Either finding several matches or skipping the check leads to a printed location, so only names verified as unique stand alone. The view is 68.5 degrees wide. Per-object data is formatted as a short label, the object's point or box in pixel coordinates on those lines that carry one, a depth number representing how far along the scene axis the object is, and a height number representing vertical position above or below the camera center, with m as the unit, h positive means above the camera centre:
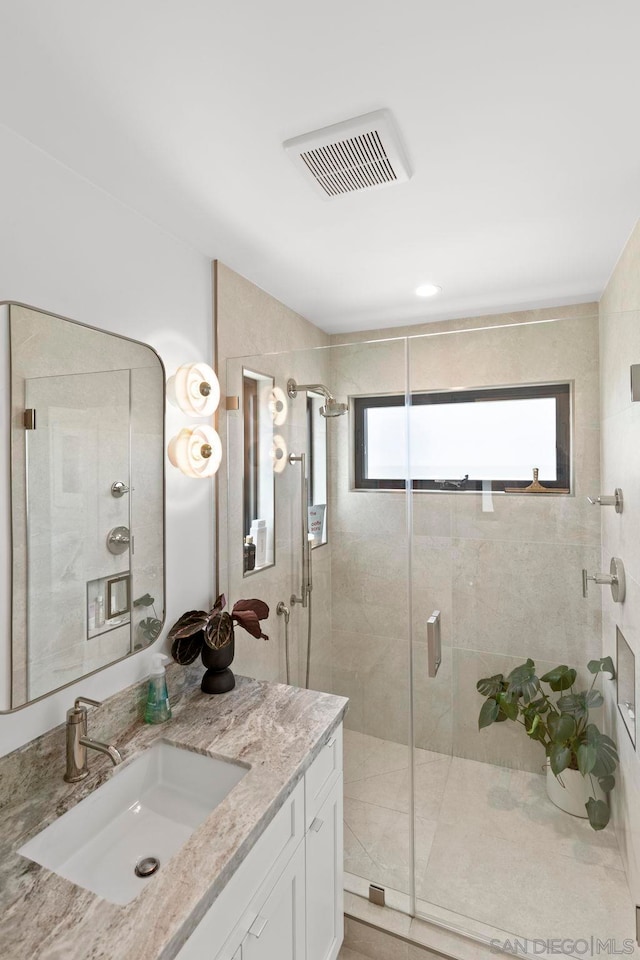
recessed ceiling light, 2.27 +0.93
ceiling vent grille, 1.17 +0.88
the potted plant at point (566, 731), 1.70 -0.96
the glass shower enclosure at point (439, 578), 1.73 -0.40
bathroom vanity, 0.86 -0.81
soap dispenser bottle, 1.52 -0.71
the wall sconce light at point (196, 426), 1.71 +0.21
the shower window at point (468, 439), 1.73 +0.15
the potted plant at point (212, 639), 1.69 -0.58
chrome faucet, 1.24 -0.70
